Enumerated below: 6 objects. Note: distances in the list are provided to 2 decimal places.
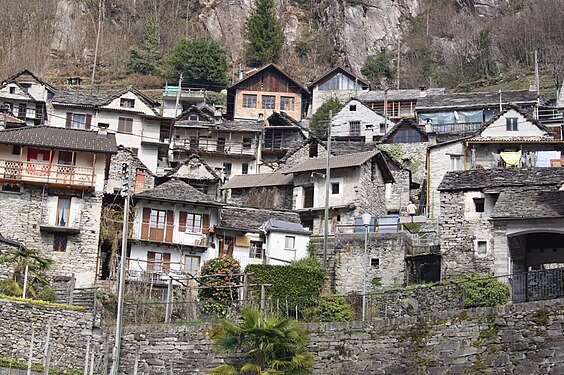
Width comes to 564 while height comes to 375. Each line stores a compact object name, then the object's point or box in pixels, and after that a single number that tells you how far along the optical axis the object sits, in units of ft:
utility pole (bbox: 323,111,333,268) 153.99
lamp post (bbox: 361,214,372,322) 130.20
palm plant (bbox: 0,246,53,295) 130.11
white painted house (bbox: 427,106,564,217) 189.98
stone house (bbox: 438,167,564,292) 133.18
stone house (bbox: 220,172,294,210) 194.70
